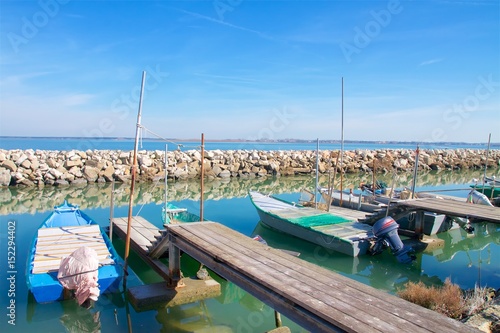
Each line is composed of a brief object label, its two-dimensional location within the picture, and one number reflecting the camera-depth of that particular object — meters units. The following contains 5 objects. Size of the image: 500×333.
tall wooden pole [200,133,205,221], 9.36
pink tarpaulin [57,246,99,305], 6.59
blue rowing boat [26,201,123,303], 6.67
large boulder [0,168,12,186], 20.49
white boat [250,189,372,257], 9.81
